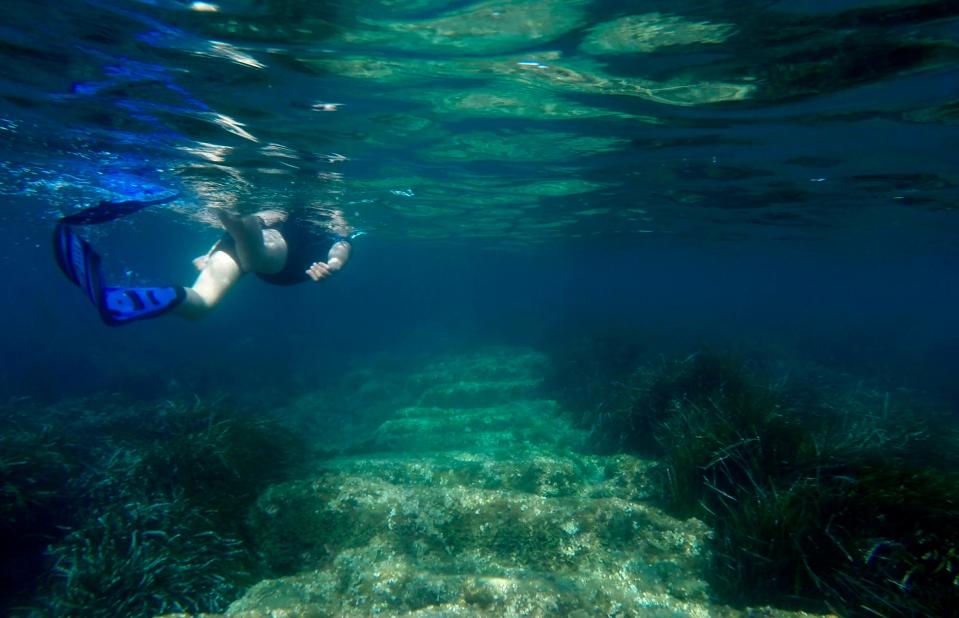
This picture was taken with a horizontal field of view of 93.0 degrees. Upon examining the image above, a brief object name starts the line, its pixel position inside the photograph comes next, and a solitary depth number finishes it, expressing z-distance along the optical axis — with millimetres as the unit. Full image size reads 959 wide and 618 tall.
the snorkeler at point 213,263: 5586
